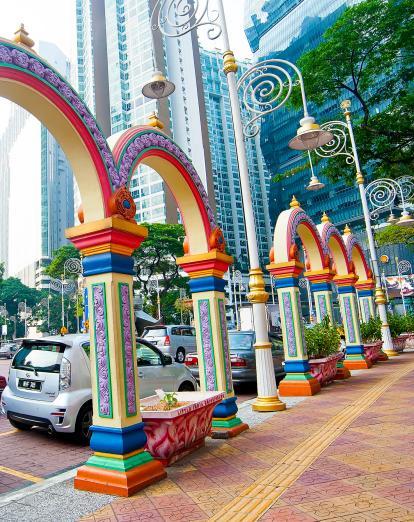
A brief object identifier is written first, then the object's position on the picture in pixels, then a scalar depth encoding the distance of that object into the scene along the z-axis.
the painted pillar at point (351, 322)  12.34
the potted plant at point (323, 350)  9.28
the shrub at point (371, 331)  14.10
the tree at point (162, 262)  37.56
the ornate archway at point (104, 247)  3.83
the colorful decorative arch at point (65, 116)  3.63
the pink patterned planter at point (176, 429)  4.48
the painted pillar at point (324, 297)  10.69
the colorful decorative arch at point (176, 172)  4.79
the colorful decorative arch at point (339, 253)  12.29
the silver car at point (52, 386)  5.59
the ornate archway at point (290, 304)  8.67
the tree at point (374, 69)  12.01
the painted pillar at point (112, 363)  3.97
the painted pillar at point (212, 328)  5.92
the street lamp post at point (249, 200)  7.01
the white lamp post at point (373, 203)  13.20
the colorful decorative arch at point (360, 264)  14.65
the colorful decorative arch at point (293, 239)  8.89
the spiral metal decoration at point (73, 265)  20.20
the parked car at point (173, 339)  16.80
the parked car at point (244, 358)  9.48
